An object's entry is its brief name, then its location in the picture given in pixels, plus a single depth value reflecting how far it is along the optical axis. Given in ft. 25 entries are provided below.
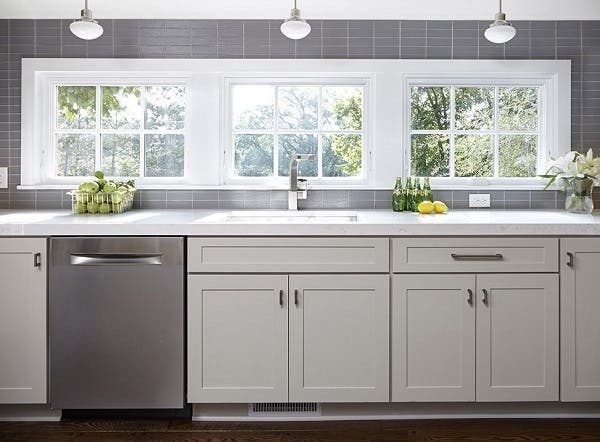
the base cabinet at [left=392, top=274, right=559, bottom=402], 8.43
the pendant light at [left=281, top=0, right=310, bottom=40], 8.86
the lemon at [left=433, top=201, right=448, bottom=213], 9.89
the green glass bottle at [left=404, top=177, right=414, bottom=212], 10.46
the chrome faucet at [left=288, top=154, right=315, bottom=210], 10.19
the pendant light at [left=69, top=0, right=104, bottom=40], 8.91
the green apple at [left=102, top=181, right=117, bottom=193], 9.77
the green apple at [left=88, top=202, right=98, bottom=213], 9.75
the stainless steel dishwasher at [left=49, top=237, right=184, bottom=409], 8.31
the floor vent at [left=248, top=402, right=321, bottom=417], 8.82
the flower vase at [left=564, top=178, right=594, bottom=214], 9.94
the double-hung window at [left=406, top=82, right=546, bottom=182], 11.02
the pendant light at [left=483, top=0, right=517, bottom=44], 8.91
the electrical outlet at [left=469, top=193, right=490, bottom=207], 10.80
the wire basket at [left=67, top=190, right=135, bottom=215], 9.75
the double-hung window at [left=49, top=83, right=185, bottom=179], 11.00
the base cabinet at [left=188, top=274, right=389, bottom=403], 8.39
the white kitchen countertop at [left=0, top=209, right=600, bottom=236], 8.28
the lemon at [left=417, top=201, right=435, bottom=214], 9.84
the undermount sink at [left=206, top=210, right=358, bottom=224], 10.03
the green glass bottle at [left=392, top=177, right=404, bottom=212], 10.44
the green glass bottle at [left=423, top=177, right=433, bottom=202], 10.43
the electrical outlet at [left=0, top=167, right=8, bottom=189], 10.77
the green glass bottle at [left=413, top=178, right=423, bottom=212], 10.43
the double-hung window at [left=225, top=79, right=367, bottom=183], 10.98
